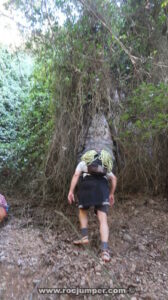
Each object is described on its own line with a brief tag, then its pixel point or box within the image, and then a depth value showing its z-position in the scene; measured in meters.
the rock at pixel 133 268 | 2.75
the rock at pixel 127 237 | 3.30
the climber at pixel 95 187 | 2.96
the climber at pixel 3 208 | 3.37
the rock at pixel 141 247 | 3.13
